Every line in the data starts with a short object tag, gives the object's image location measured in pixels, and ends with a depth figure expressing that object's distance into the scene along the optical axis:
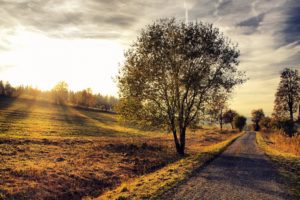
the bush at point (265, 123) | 106.85
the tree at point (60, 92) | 164.52
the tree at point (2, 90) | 162.66
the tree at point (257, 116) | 135.00
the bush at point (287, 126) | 57.00
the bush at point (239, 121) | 119.62
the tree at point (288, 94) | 53.62
